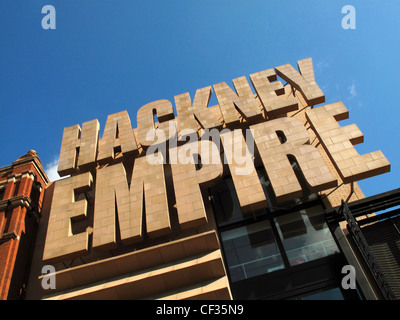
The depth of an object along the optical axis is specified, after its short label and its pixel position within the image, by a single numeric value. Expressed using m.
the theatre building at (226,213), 16.20
